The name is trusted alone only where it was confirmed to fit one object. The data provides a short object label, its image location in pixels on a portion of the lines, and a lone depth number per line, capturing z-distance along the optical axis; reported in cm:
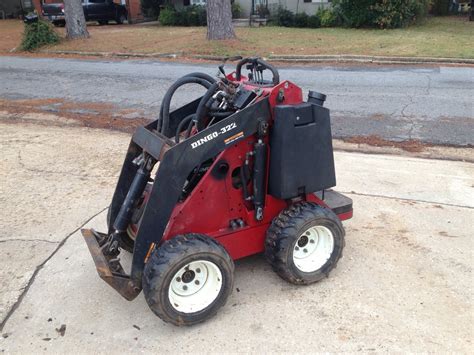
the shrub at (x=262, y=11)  2198
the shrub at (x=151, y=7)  2775
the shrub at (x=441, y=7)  2331
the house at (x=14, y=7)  3143
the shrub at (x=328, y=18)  2009
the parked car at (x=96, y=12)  2353
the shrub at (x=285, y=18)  2133
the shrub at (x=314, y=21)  2072
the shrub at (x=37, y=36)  1708
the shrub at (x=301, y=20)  2106
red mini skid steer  288
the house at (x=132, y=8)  2711
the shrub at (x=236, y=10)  2416
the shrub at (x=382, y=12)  1791
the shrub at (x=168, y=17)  2373
